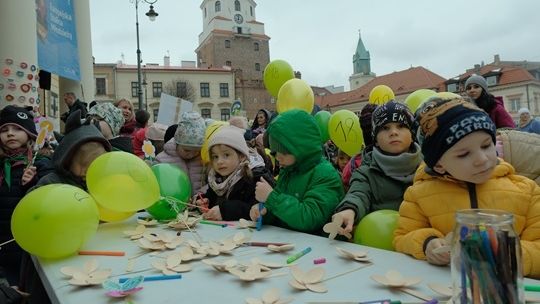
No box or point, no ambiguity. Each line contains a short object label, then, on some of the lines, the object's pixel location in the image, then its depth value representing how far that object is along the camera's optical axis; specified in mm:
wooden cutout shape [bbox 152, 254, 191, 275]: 1382
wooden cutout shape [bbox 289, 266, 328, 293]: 1166
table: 1131
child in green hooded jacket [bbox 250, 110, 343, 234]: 1954
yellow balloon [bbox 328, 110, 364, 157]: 3730
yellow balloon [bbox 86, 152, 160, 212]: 2055
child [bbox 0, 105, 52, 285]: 2625
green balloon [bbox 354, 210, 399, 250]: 1656
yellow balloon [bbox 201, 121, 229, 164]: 3172
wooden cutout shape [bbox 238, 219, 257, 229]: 2125
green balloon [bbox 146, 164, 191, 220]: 2404
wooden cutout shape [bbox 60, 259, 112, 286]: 1295
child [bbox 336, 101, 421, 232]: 2033
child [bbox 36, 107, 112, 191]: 2242
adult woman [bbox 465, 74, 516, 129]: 4039
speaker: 8070
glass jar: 800
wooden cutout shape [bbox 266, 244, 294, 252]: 1588
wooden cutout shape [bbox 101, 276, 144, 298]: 1169
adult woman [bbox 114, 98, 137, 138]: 5254
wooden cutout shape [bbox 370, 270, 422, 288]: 1134
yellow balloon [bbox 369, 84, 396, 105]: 4934
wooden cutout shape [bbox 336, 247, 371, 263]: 1418
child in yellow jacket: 1319
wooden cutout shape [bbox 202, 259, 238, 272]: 1367
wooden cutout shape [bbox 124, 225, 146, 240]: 1962
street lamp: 13354
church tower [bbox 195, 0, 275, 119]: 52000
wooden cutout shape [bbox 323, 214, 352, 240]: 1691
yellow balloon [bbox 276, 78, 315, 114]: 3721
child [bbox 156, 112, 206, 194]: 3354
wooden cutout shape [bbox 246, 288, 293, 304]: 1062
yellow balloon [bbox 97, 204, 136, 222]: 2205
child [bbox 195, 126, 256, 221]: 2557
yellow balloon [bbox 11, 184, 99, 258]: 1628
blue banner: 6703
